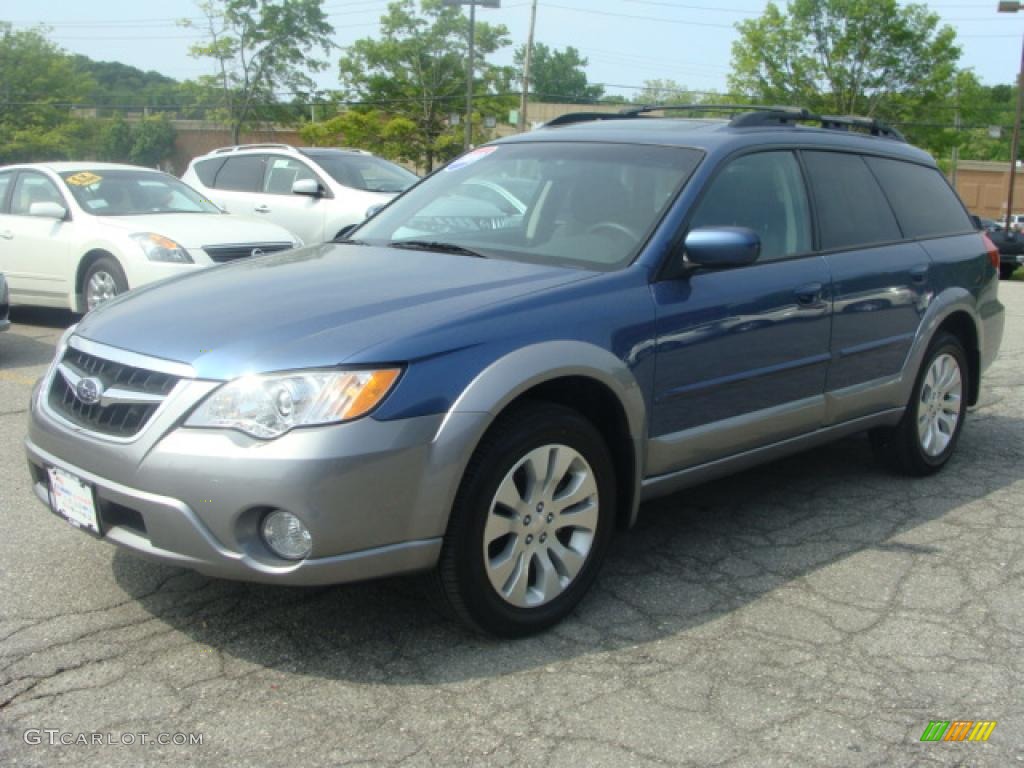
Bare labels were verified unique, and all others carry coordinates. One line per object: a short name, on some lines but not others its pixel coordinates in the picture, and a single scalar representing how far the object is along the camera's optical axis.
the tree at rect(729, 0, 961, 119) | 41.81
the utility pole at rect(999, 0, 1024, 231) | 35.34
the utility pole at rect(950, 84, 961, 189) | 42.99
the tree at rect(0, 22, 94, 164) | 55.94
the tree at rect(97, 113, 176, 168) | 68.81
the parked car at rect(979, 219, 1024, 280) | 23.88
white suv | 11.81
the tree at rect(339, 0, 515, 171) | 47.06
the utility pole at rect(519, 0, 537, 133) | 41.31
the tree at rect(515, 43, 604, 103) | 111.81
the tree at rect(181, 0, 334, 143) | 54.84
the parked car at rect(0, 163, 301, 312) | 8.75
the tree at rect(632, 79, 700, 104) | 95.29
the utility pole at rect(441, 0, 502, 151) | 28.03
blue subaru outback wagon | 3.00
